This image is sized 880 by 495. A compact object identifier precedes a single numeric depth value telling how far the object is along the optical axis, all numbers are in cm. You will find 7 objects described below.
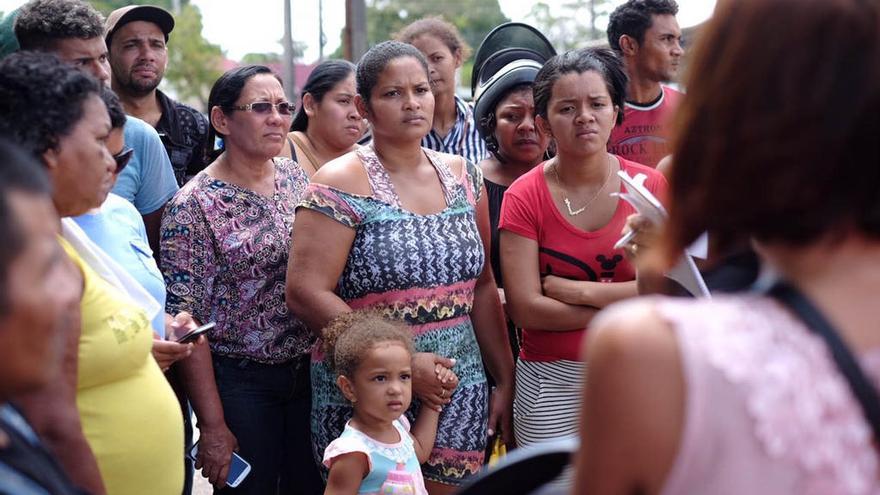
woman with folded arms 392
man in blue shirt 402
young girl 350
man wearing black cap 481
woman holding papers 136
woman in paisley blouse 389
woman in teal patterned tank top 372
